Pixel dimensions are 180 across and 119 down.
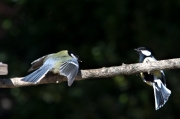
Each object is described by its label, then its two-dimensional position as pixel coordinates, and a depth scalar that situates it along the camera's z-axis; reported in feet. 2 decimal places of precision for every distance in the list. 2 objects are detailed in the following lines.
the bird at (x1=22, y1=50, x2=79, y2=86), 17.87
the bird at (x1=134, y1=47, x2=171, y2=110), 20.04
